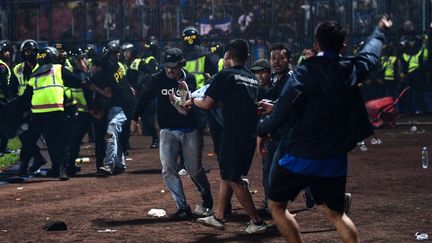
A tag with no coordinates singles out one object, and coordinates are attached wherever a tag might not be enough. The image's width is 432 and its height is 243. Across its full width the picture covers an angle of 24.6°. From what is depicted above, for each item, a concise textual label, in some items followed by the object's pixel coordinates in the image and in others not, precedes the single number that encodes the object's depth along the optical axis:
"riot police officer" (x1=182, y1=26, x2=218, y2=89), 18.12
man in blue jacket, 7.34
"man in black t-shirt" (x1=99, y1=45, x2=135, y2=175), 15.78
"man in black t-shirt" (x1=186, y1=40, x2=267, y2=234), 10.01
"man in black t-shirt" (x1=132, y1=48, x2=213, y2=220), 11.19
